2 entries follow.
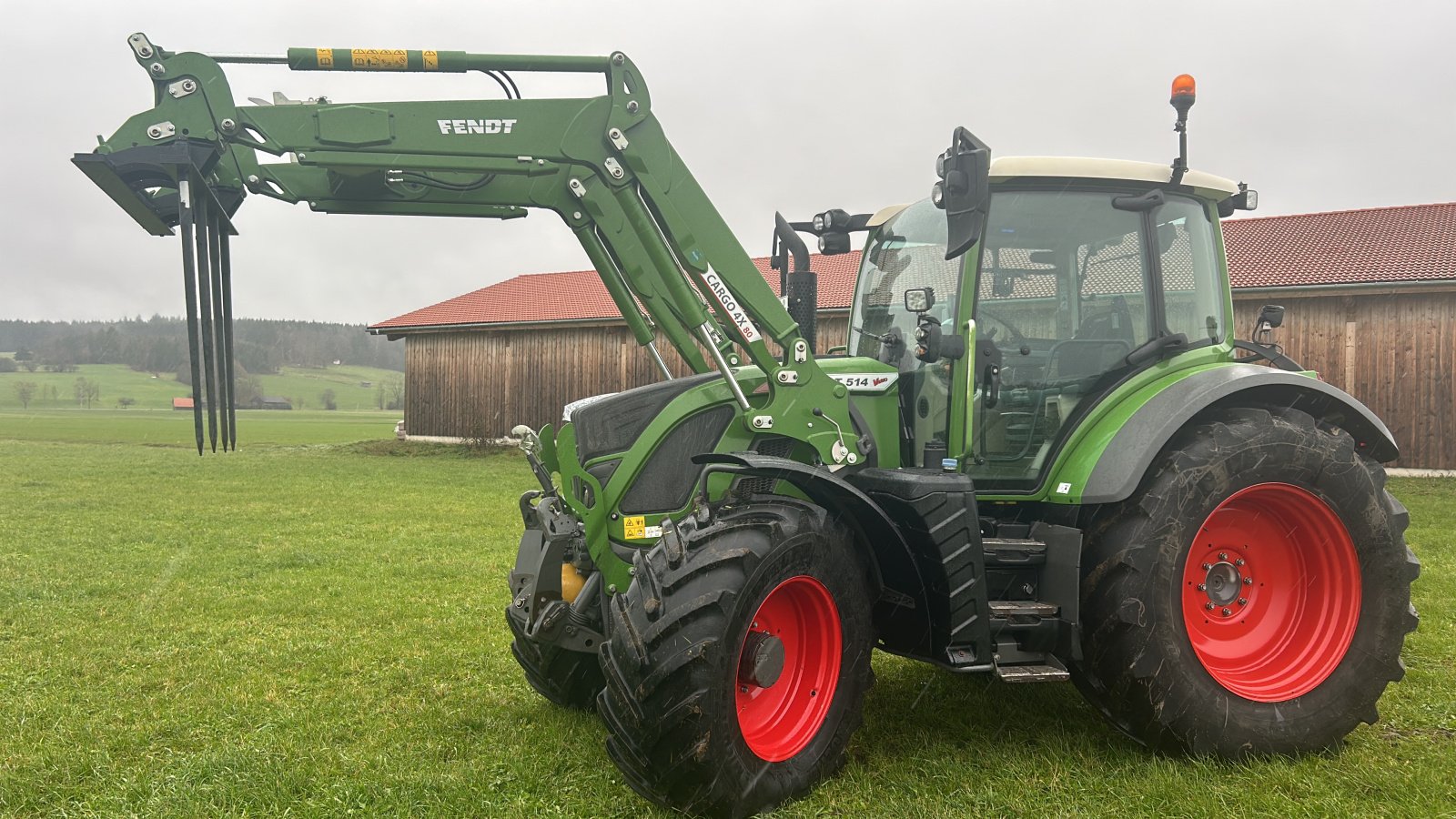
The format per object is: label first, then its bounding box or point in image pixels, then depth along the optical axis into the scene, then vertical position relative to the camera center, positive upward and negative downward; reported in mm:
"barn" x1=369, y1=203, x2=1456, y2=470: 16469 +680
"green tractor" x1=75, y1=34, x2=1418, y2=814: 3678 -441
